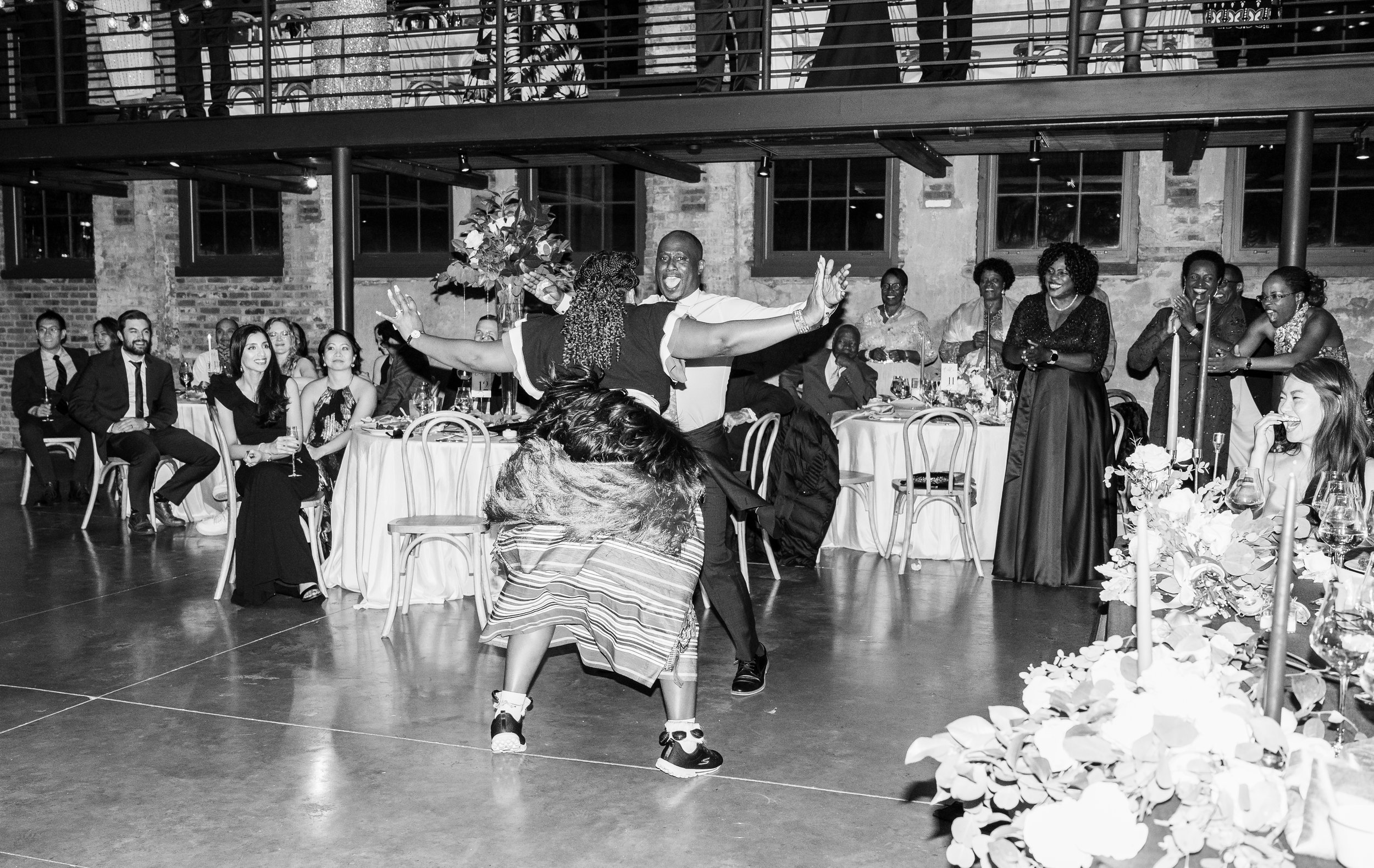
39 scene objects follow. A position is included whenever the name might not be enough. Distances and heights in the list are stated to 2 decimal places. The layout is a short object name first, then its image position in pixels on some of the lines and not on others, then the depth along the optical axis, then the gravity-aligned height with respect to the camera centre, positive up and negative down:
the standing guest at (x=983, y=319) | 8.20 +0.01
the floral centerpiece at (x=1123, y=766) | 1.09 -0.43
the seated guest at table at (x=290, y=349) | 6.83 -0.19
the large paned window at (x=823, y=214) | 10.01 +0.88
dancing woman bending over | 3.39 -0.64
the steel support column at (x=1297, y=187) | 6.37 +0.72
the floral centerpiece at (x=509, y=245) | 5.41 +0.32
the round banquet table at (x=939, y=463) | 6.93 -0.88
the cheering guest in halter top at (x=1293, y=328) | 6.01 -0.02
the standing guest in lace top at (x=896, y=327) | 8.98 -0.06
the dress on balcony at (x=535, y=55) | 9.52 +2.11
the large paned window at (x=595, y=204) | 10.82 +1.03
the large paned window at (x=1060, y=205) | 9.26 +0.91
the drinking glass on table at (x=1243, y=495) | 2.59 -0.37
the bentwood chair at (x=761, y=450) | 6.20 -0.68
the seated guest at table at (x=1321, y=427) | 3.25 -0.28
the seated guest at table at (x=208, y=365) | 8.80 -0.37
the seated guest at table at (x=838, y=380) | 8.59 -0.44
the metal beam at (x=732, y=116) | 6.48 +1.24
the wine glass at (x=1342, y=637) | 1.61 -0.42
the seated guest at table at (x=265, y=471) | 5.66 -0.75
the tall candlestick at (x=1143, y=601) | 1.18 -0.27
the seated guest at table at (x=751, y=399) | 6.70 -0.46
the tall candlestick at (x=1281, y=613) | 1.12 -0.28
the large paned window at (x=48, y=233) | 12.59 +0.84
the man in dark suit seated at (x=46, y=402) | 8.69 -0.65
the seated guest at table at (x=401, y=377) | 8.45 -0.44
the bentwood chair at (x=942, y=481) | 6.58 -0.89
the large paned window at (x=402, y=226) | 11.38 +0.85
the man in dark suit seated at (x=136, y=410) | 7.77 -0.63
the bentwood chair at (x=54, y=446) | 8.69 -0.96
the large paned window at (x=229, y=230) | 11.91 +0.85
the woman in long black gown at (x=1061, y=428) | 6.04 -0.54
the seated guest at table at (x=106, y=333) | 9.02 -0.14
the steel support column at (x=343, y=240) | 8.29 +0.53
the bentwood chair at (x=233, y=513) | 5.67 -0.96
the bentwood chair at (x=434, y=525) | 5.07 -0.88
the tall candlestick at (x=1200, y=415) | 2.18 -0.18
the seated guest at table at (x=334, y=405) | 6.07 -0.45
